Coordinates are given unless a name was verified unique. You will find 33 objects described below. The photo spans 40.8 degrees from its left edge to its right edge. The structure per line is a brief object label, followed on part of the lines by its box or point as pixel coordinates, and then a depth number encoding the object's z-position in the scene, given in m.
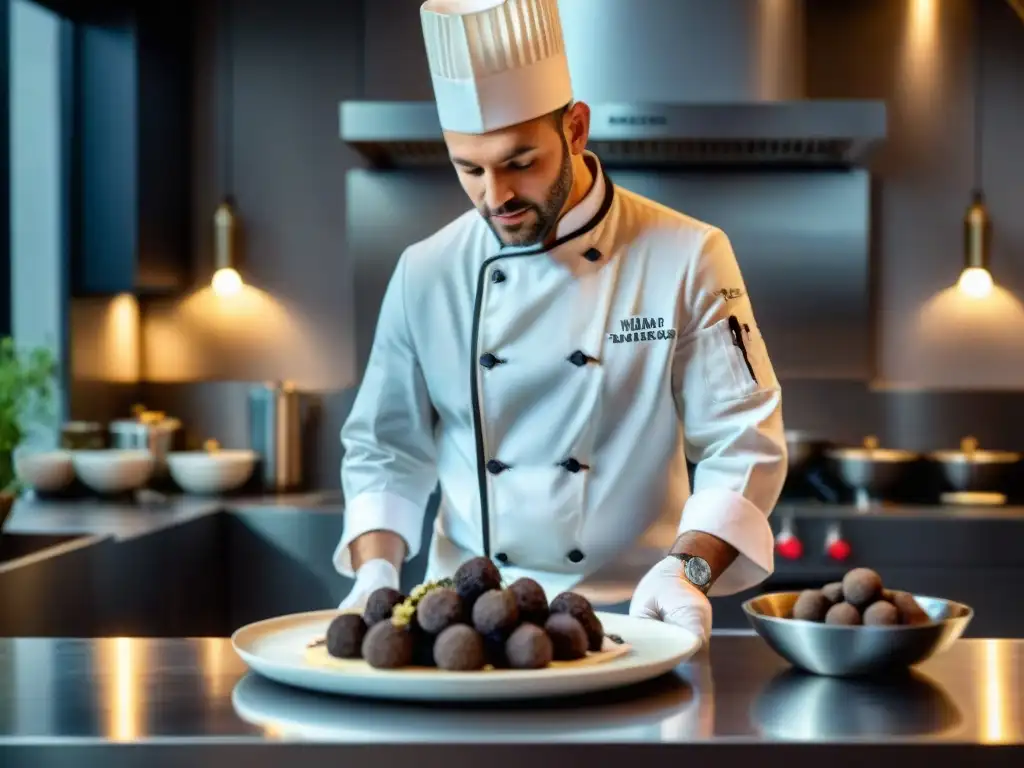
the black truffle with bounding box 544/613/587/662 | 1.35
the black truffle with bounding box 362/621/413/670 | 1.32
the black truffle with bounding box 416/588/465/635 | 1.33
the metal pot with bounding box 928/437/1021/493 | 3.98
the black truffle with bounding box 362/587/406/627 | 1.39
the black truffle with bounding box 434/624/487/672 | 1.30
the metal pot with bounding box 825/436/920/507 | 3.96
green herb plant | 3.27
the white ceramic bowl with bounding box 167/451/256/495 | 4.09
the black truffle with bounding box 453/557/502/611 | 1.36
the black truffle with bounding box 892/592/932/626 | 1.48
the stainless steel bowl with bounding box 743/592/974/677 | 1.43
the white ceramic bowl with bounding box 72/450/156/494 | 3.89
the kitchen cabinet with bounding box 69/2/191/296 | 4.06
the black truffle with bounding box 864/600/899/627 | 1.45
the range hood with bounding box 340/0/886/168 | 3.78
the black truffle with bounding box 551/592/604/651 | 1.39
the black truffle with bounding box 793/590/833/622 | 1.50
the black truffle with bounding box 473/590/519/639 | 1.33
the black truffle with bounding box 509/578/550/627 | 1.38
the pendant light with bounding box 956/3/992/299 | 4.25
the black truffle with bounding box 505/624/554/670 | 1.31
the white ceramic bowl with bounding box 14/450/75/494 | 3.87
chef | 1.99
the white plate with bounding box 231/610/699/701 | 1.27
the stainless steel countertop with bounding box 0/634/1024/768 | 1.20
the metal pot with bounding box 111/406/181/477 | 4.16
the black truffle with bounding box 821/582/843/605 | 1.53
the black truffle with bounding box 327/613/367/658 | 1.37
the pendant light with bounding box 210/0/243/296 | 4.38
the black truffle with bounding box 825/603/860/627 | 1.46
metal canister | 4.28
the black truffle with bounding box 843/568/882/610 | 1.48
